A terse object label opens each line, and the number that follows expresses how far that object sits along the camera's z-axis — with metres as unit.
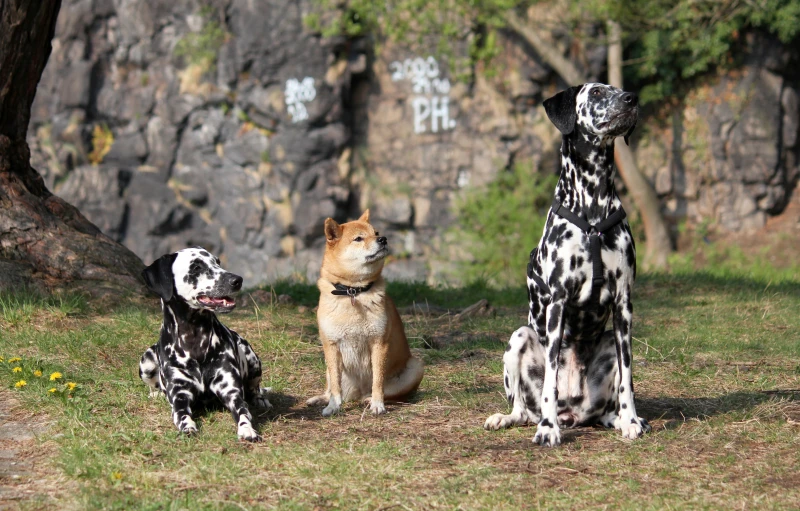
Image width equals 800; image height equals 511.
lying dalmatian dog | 10.32
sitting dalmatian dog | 9.53
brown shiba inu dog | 11.03
